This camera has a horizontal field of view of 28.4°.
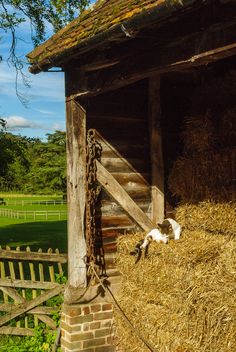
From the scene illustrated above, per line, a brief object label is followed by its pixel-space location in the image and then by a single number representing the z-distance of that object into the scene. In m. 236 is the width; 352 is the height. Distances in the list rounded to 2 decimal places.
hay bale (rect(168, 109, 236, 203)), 5.30
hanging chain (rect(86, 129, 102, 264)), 5.71
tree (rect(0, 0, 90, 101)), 11.91
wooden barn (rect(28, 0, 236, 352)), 4.27
